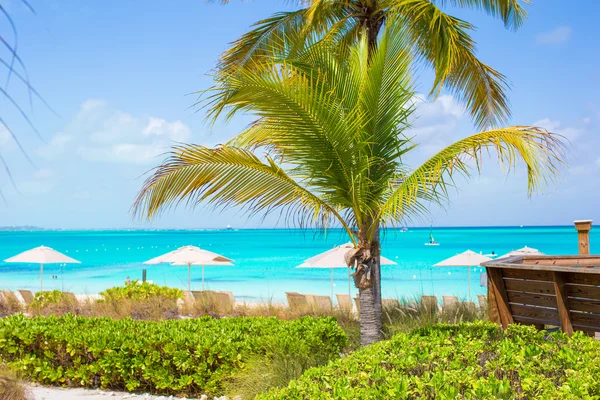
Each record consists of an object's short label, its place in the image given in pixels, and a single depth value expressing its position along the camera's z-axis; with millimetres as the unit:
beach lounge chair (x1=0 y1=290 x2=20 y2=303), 14091
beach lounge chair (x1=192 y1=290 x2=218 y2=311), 13039
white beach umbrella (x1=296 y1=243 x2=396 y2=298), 15180
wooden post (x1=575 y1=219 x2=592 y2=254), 9997
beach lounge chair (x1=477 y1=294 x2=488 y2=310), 10411
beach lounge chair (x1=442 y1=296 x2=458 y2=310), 9799
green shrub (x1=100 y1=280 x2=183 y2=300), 13141
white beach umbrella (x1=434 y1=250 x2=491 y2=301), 16578
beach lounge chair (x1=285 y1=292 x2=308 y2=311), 12125
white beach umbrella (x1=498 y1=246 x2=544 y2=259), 16344
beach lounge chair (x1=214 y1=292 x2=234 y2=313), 12969
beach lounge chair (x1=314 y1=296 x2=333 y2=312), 11672
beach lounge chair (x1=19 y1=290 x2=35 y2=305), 14280
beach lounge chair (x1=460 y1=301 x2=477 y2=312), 9827
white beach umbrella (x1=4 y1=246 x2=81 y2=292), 17944
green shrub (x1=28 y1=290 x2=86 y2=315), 12555
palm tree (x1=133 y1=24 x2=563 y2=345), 6379
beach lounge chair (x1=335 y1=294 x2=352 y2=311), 12084
